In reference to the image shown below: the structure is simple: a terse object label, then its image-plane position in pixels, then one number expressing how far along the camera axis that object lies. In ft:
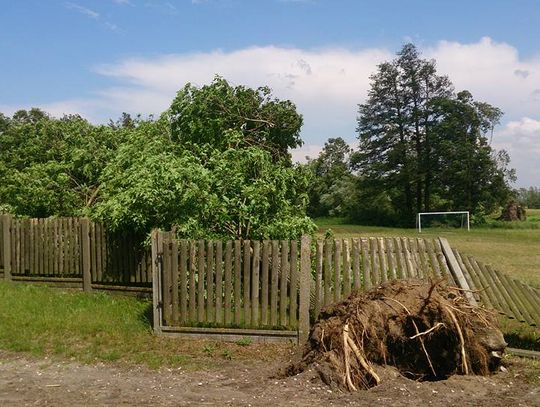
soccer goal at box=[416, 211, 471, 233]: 147.09
